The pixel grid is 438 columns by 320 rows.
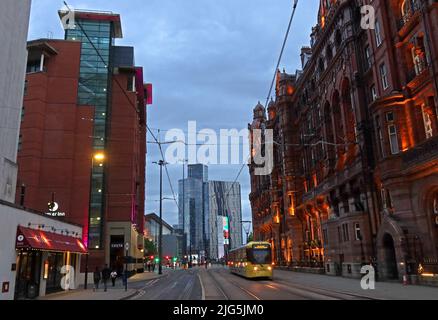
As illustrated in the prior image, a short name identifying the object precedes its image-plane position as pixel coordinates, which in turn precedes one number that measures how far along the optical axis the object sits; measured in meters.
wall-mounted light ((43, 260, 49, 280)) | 26.13
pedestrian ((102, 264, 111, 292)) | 29.32
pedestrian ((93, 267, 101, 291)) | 30.00
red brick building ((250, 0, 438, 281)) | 27.81
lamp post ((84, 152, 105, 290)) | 57.20
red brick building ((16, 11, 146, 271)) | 51.38
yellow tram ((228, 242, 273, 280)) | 38.66
